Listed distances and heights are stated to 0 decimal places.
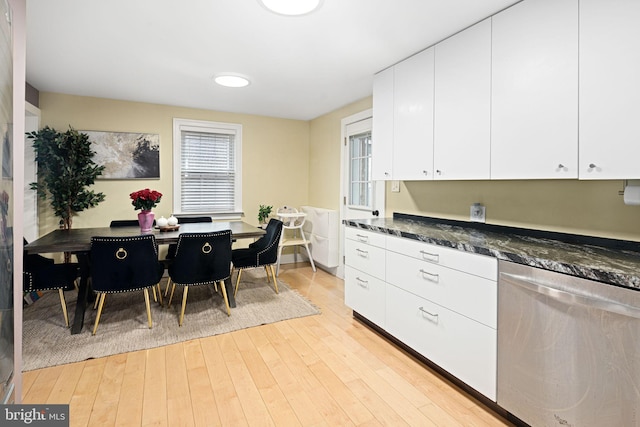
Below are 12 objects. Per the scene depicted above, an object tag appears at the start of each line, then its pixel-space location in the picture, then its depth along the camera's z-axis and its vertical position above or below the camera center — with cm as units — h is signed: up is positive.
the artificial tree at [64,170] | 369 +44
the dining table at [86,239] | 265 -29
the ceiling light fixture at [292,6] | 194 +122
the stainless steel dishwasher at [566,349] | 127 -61
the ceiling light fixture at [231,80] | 327 +130
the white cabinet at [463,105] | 212 +72
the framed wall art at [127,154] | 412 +70
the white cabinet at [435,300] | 179 -60
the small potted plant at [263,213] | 494 -7
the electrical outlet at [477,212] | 250 -2
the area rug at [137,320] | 249 -104
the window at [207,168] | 460 +59
